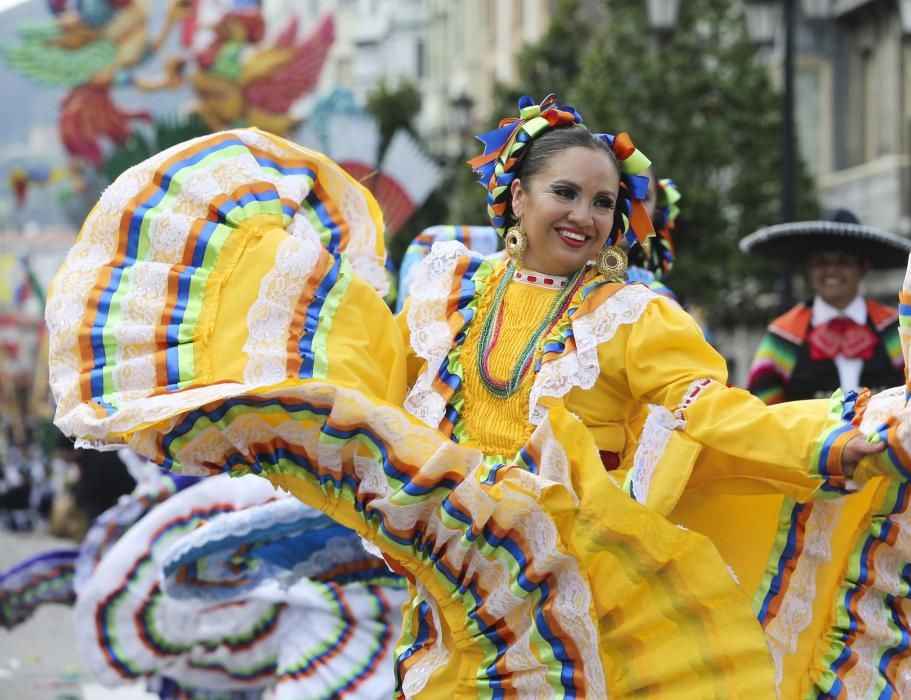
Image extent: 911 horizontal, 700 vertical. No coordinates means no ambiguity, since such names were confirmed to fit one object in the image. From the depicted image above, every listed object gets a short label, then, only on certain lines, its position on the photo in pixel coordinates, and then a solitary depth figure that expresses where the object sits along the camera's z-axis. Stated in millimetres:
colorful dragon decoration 60843
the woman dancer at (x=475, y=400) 5677
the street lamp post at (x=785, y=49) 18558
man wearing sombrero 10583
